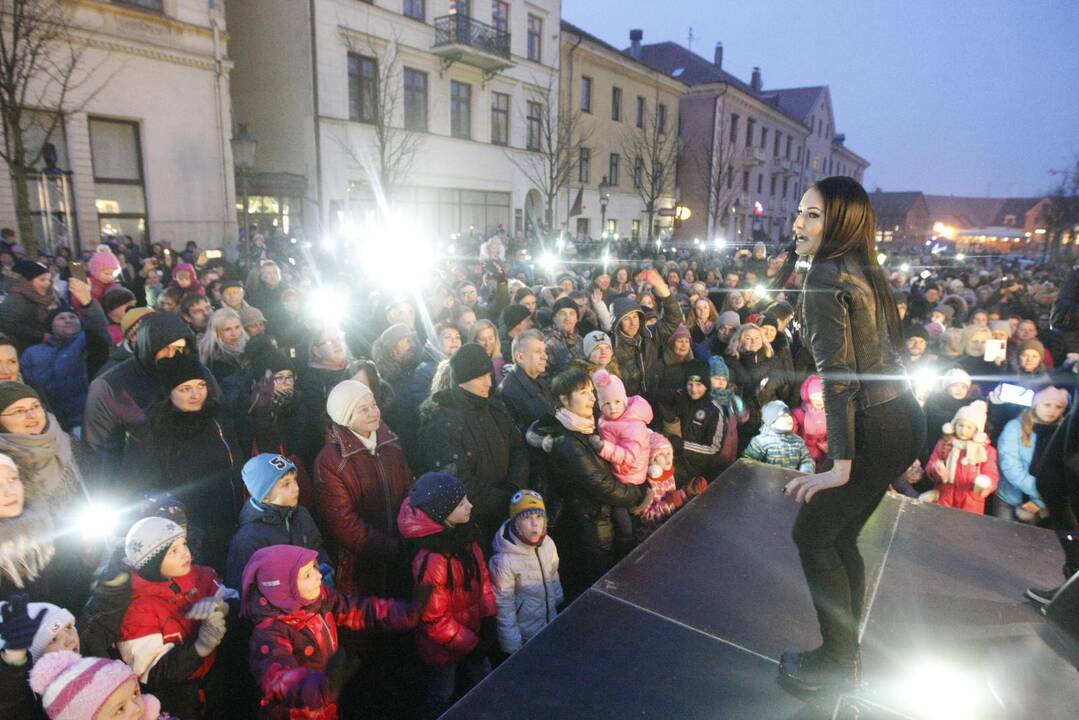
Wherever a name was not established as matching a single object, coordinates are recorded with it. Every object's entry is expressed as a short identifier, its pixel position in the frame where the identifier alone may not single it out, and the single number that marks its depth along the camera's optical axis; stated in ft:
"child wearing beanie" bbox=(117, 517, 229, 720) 8.57
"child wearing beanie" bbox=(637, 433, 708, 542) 14.79
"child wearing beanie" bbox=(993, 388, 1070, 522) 15.49
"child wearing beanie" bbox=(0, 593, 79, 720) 7.38
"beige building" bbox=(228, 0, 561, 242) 66.54
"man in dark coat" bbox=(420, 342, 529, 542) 12.89
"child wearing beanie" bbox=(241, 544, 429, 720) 8.50
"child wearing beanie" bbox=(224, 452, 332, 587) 10.29
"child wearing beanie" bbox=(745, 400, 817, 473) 17.39
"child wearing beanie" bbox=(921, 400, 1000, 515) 16.07
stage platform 8.36
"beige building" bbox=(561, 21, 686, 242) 103.40
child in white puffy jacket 11.38
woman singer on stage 7.49
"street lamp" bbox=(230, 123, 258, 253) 36.99
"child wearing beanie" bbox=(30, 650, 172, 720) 6.97
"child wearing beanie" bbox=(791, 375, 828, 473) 17.78
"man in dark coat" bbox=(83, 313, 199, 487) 11.73
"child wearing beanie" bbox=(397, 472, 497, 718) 10.41
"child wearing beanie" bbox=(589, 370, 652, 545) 13.64
